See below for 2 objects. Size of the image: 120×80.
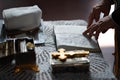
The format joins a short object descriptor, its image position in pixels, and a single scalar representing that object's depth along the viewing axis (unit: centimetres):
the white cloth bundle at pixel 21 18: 113
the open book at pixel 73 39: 103
